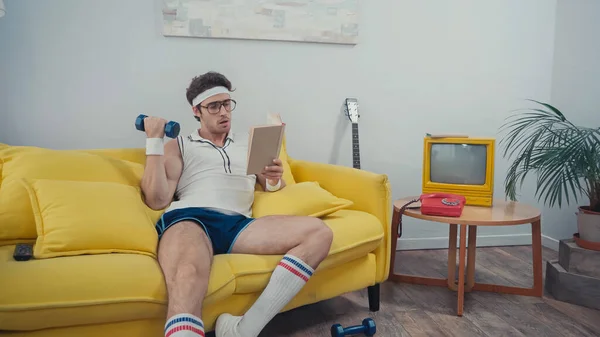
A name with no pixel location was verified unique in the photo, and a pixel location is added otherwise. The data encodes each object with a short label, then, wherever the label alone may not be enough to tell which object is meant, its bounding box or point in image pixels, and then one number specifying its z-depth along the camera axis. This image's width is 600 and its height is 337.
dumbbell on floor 1.83
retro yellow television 2.37
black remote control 1.45
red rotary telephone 2.14
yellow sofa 1.31
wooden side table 2.10
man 1.48
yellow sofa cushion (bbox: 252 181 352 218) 2.00
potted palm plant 2.20
